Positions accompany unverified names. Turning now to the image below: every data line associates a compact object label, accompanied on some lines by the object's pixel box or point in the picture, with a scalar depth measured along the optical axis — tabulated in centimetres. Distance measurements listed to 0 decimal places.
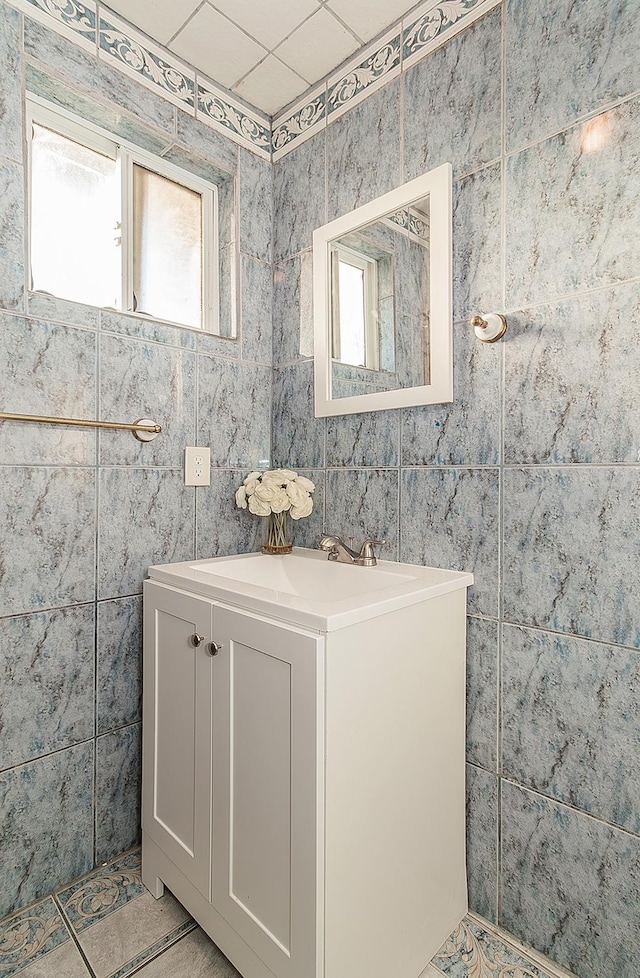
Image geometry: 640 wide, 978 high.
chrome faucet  144
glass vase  169
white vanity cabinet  91
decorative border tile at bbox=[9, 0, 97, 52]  131
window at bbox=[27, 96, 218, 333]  145
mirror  132
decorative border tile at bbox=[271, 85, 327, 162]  169
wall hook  120
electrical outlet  161
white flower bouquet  162
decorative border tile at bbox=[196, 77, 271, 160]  167
